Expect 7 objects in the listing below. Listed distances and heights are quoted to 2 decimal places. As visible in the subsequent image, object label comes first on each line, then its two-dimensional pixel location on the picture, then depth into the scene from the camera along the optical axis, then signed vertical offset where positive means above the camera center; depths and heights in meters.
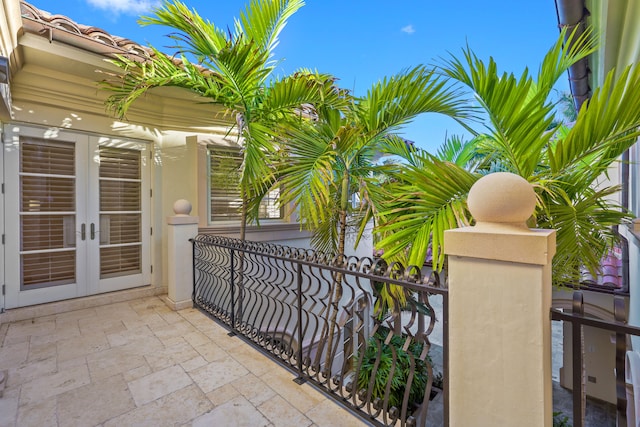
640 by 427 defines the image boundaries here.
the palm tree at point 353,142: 2.59 +0.69
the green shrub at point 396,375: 3.09 -1.80
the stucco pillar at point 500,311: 1.14 -0.39
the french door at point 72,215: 3.76 -0.01
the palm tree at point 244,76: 2.92 +1.40
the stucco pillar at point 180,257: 4.13 -0.59
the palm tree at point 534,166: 1.80 +0.29
